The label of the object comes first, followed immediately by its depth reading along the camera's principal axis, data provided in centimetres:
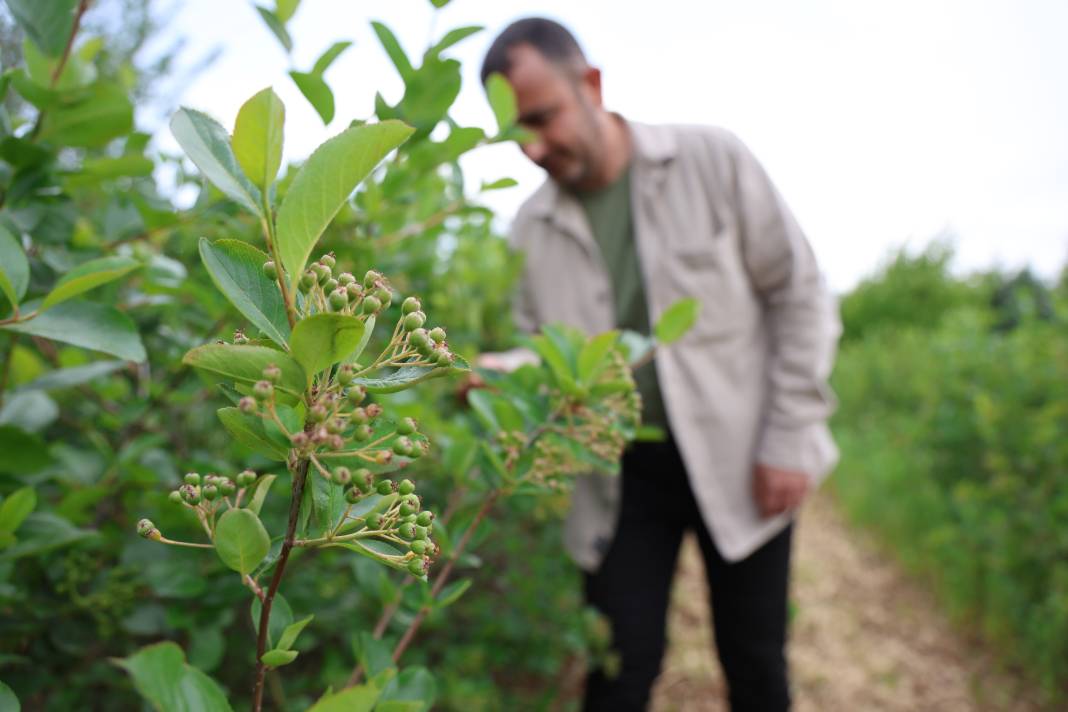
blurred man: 203
